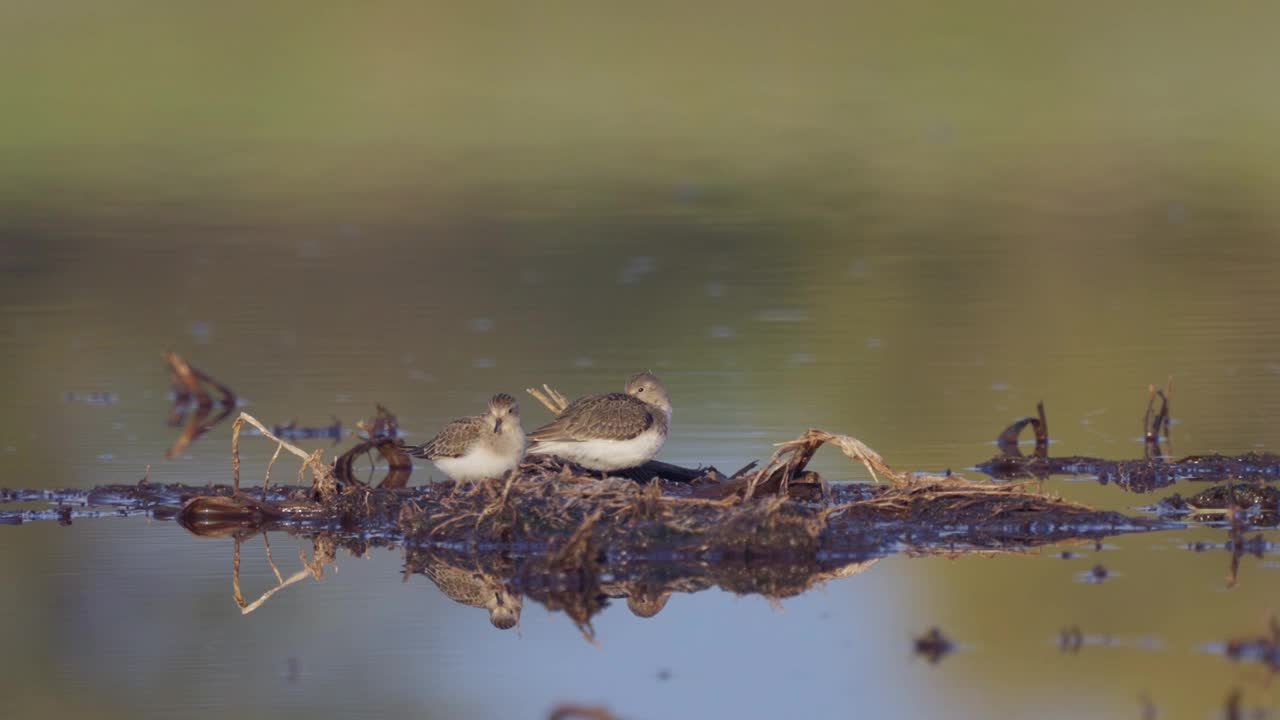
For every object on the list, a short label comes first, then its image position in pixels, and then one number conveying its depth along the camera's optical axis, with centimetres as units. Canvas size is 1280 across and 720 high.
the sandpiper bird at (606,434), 1148
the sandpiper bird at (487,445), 1099
